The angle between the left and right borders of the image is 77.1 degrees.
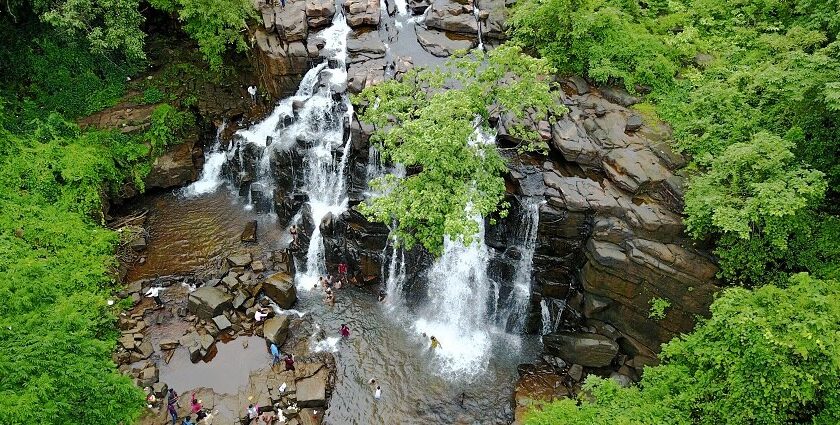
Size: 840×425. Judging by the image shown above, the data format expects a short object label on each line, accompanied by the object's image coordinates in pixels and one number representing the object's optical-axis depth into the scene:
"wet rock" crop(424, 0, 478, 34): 32.25
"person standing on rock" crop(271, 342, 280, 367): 24.81
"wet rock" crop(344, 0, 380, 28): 32.97
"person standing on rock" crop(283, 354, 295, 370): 24.72
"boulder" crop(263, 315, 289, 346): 25.55
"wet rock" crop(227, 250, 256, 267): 28.59
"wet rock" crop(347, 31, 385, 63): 31.41
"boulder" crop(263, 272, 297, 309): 27.05
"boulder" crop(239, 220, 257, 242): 30.19
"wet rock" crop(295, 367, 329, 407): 23.33
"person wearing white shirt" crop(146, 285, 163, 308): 27.28
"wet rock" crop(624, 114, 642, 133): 25.22
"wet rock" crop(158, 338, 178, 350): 25.39
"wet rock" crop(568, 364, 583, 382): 24.59
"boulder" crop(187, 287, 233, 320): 26.36
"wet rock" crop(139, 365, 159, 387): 23.59
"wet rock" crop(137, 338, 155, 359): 24.92
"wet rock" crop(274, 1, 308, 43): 31.88
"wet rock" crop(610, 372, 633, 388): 23.90
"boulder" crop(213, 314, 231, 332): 26.05
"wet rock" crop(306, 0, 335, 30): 32.81
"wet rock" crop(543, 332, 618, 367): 24.28
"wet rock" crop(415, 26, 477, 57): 31.61
